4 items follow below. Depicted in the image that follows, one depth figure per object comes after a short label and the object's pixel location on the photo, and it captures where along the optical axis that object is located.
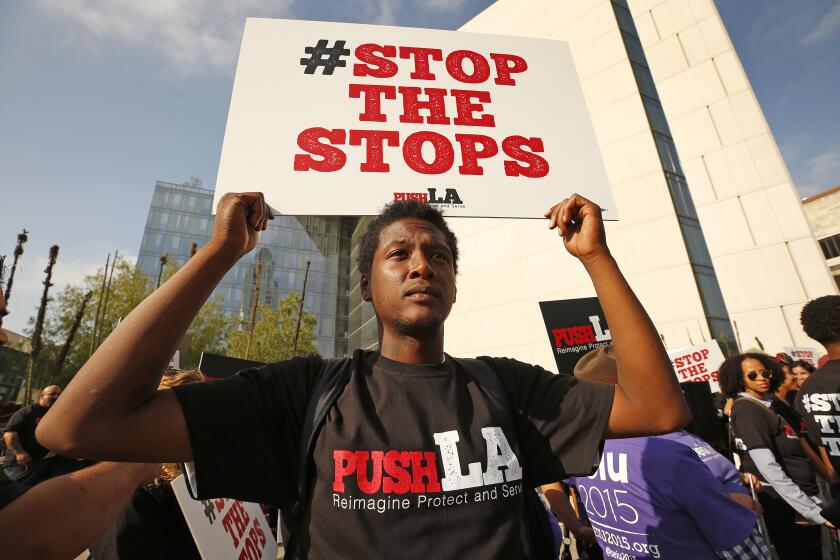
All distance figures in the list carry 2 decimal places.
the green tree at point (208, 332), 28.77
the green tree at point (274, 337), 27.12
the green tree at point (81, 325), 24.80
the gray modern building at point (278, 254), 52.62
